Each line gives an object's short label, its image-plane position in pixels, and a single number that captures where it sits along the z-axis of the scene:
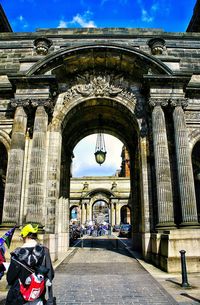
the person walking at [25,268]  2.96
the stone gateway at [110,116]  10.88
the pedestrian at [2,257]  4.43
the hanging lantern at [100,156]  15.50
